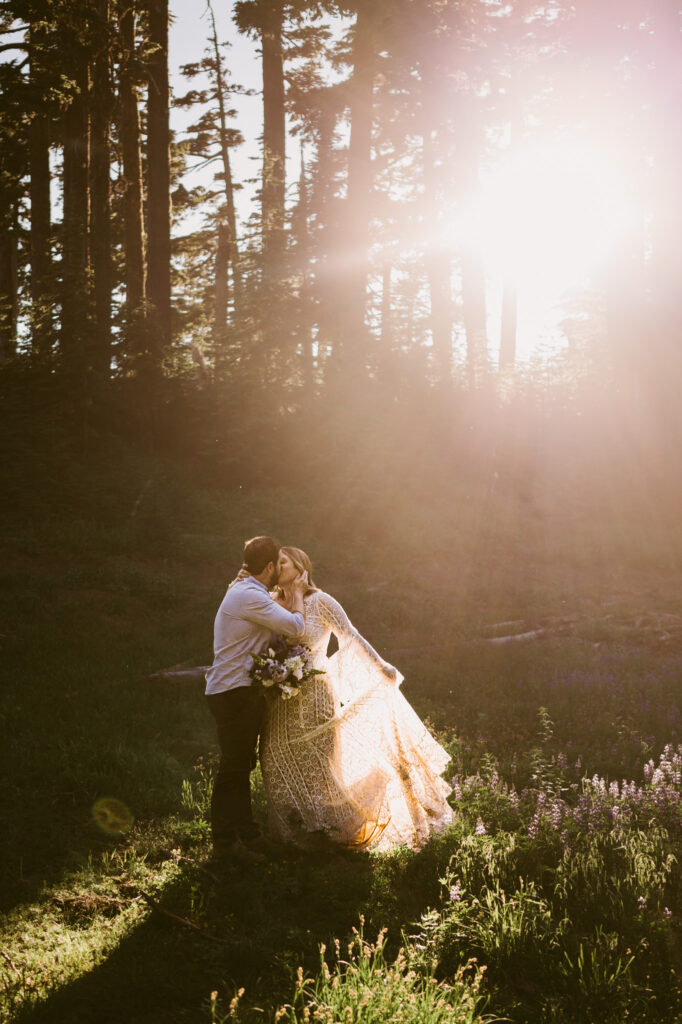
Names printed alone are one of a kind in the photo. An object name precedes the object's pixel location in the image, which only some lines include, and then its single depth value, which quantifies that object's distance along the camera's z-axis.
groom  6.28
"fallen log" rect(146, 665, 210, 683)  10.80
